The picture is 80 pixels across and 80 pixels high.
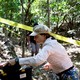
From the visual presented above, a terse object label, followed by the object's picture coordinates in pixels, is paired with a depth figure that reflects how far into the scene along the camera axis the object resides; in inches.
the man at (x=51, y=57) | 85.8
